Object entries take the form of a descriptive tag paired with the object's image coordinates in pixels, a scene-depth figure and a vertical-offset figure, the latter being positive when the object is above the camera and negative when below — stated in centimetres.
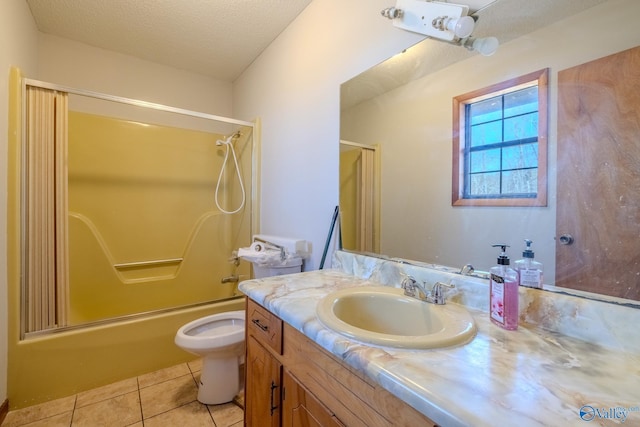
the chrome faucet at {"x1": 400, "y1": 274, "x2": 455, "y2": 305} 92 -29
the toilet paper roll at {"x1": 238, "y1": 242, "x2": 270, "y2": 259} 172 -27
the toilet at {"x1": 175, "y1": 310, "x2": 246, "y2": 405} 148 -88
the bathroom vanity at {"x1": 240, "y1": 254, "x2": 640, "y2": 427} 45 -33
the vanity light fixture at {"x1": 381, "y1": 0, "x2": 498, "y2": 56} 94 +73
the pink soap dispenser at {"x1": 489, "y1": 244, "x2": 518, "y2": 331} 74 -24
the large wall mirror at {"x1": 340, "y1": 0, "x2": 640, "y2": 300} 68 +22
